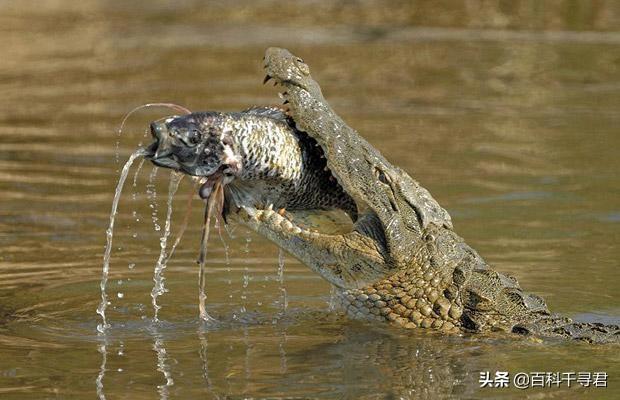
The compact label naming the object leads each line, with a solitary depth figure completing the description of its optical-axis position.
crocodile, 12.75
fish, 12.37
